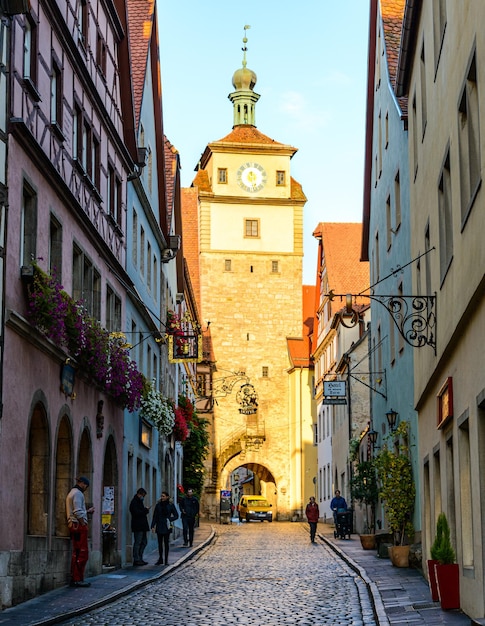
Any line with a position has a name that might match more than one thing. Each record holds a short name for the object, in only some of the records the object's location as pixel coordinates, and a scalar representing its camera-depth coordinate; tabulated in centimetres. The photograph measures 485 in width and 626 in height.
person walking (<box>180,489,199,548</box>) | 3125
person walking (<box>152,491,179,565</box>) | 2395
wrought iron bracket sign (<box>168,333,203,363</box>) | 3206
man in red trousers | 1712
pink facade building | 1454
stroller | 3491
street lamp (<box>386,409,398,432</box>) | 2575
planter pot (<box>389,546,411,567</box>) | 2158
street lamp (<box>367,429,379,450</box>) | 3077
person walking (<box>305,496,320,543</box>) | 3400
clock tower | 6725
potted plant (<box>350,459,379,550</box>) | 3078
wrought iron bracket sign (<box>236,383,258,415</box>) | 6051
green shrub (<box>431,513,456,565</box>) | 1329
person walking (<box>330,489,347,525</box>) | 3562
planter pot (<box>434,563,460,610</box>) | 1347
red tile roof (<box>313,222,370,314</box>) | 5512
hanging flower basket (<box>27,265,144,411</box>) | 1516
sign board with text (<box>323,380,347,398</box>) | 3553
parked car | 6053
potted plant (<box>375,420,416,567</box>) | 2255
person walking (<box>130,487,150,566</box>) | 2339
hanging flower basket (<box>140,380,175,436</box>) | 2731
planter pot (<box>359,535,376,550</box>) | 2814
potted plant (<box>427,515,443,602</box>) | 1345
